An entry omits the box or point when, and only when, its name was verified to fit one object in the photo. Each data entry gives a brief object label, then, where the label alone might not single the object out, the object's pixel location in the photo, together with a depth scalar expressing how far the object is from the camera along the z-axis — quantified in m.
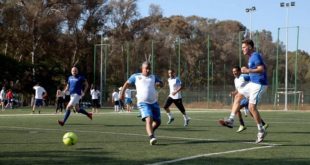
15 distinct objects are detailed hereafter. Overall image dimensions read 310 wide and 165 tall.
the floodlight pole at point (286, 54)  45.45
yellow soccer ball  10.41
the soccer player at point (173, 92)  18.80
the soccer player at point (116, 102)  39.66
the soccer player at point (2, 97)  41.47
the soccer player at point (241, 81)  14.50
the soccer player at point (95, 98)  36.88
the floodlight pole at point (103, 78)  56.09
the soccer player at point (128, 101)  38.66
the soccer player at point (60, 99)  34.38
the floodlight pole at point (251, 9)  55.06
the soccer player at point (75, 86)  17.97
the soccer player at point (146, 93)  11.45
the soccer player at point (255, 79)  11.41
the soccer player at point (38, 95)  31.87
